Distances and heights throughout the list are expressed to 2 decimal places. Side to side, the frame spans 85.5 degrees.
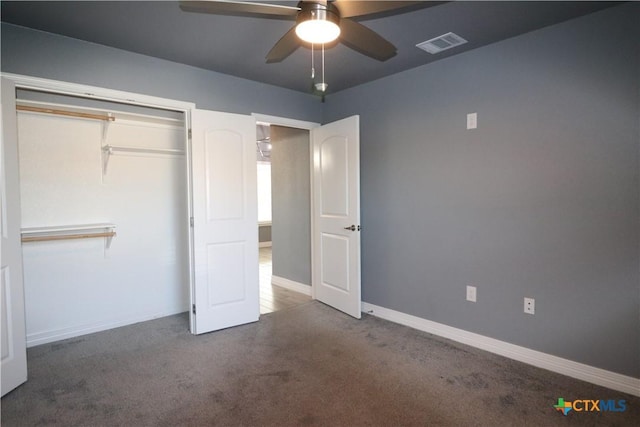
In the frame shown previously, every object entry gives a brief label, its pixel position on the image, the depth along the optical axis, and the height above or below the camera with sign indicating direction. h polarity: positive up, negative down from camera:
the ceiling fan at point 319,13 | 1.56 +0.89
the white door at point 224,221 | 3.20 -0.18
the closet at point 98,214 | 3.02 -0.10
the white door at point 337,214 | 3.55 -0.15
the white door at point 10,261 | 2.20 -0.37
